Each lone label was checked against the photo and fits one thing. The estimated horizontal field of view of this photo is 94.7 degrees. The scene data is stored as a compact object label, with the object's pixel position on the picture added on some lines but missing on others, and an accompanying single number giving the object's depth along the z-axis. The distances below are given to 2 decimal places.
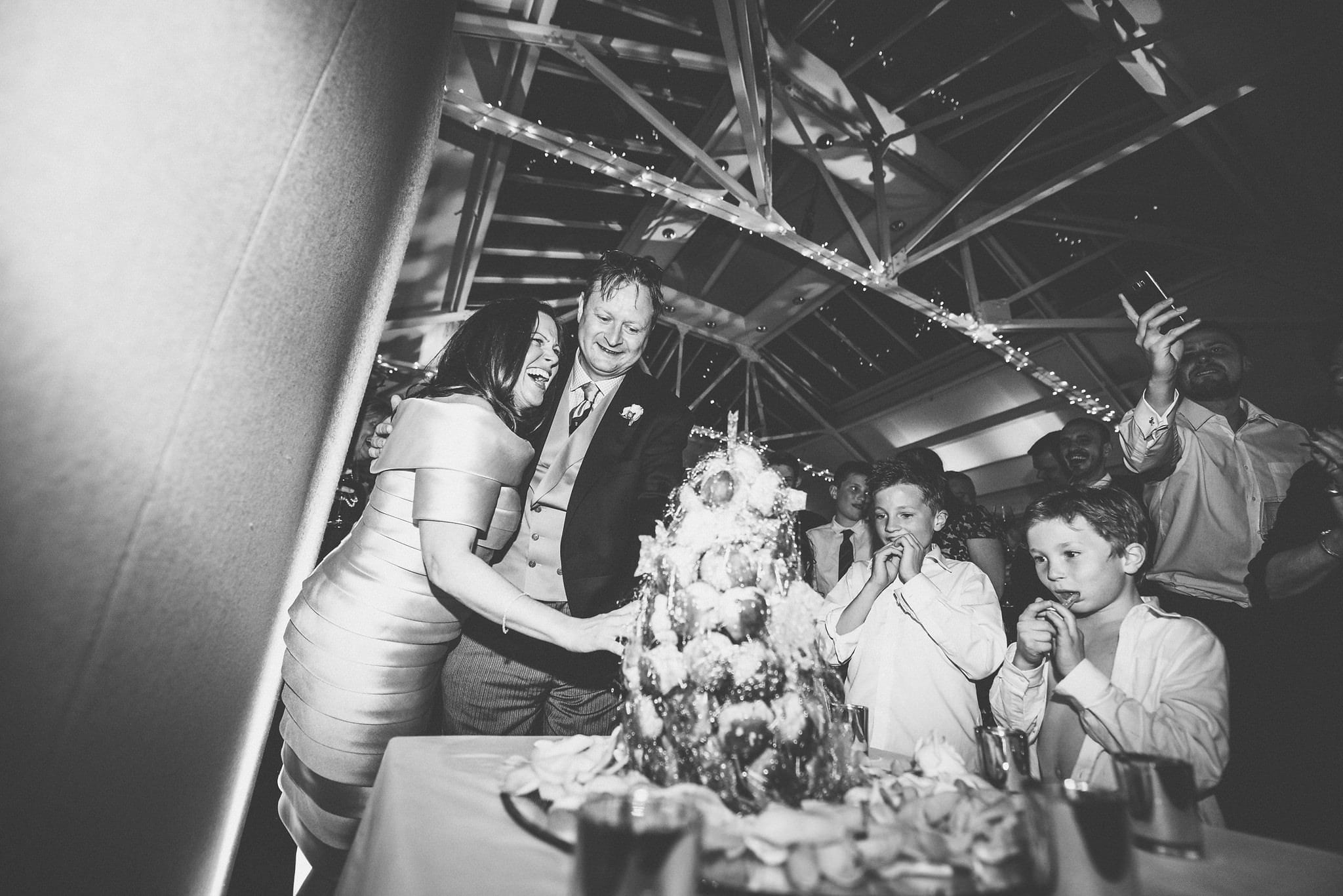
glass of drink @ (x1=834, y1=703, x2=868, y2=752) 1.07
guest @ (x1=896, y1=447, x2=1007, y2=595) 3.05
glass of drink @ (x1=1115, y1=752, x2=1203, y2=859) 0.78
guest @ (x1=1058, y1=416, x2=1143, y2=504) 3.68
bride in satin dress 1.31
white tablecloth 0.63
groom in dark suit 1.62
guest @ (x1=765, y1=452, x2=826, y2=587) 3.88
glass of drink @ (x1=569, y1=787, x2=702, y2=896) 0.52
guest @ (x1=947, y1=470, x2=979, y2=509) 4.27
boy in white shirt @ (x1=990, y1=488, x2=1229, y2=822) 1.20
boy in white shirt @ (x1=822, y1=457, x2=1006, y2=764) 2.03
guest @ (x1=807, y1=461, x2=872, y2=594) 3.88
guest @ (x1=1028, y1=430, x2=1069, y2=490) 3.97
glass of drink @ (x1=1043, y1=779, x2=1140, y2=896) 0.60
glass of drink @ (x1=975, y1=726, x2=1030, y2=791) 0.94
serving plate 0.56
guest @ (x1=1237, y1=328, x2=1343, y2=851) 1.83
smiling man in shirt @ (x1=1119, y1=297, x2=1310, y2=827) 2.33
